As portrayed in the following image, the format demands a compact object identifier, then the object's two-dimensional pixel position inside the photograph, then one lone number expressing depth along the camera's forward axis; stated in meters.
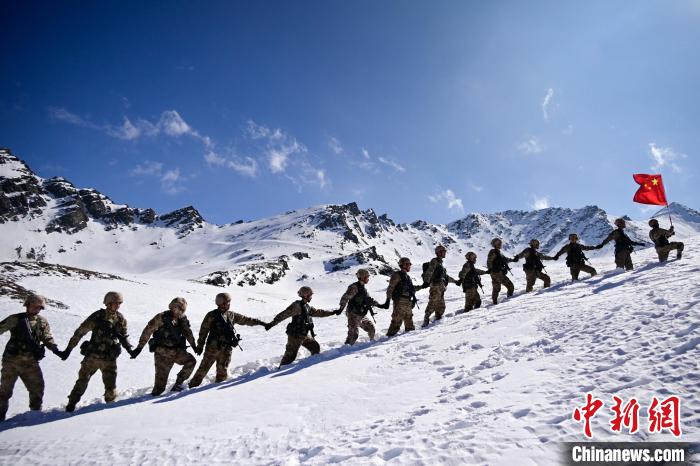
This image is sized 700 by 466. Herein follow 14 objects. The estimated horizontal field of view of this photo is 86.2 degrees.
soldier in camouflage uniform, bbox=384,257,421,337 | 11.94
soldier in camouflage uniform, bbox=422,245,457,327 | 13.25
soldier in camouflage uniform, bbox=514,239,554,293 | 15.48
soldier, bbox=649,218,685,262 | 14.51
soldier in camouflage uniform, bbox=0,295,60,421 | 7.84
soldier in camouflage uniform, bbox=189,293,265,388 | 9.02
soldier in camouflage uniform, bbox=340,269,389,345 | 11.13
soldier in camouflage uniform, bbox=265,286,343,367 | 9.91
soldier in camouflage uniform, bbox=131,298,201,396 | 8.59
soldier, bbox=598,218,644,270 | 15.38
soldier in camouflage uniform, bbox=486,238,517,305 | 14.80
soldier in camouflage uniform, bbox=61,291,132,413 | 8.17
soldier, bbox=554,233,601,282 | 15.59
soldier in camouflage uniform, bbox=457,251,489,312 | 14.09
